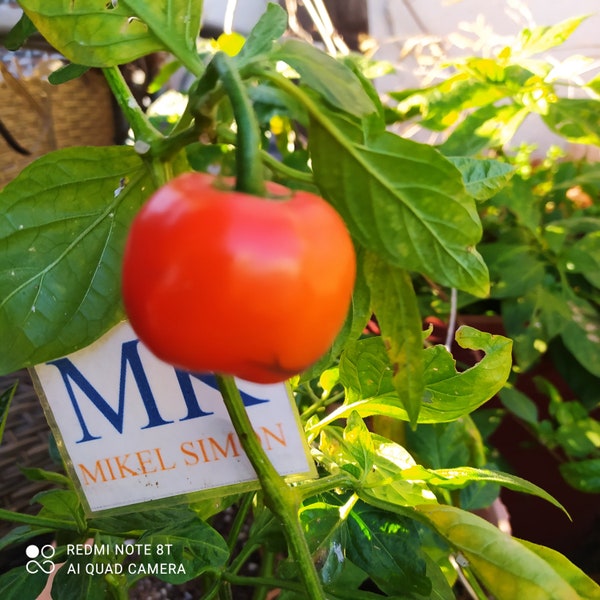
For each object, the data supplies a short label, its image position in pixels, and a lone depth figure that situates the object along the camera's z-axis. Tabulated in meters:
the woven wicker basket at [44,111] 0.74
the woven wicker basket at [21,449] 0.66
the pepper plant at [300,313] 0.23
